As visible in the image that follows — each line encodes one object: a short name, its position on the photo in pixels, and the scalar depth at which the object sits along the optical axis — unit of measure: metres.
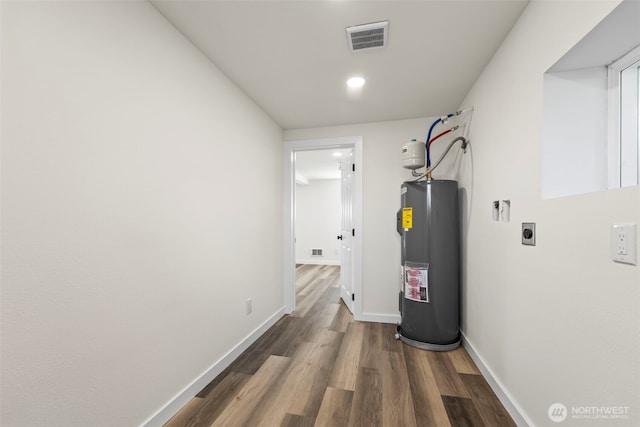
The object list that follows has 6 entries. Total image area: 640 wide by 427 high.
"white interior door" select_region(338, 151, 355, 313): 3.33
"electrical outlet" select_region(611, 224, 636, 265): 0.82
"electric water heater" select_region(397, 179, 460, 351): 2.37
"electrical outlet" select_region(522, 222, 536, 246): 1.35
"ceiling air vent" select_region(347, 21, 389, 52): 1.57
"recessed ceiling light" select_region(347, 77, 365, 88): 2.18
